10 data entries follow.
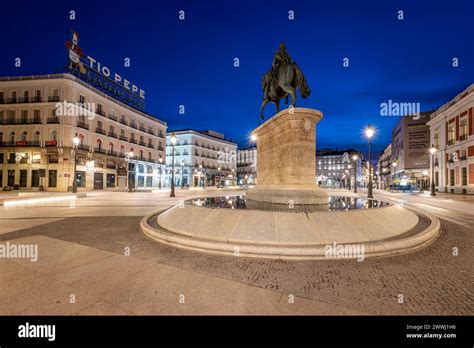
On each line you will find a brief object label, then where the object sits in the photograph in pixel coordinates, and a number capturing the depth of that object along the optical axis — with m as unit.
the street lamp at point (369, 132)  21.58
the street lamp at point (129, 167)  53.34
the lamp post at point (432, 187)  31.17
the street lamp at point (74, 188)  30.23
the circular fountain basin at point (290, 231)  5.84
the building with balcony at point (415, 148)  63.44
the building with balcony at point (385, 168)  105.35
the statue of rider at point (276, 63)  11.80
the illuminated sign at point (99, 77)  41.75
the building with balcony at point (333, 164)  145.00
